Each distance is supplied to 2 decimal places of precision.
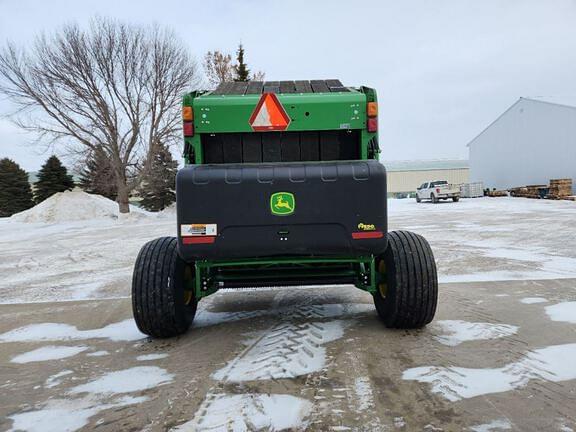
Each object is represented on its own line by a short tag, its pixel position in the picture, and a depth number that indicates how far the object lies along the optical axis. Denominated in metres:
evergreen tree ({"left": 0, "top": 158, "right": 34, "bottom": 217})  36.66
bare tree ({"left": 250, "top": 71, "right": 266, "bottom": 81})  34.47
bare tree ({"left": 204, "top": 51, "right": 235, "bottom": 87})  33.34
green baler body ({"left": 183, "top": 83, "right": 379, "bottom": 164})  3.69
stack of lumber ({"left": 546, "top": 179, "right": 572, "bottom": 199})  27.14
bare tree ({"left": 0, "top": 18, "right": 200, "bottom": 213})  25.27
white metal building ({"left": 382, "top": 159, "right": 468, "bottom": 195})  65.38
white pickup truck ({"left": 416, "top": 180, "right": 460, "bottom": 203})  30.12
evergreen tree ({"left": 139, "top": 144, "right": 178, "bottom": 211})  33.83
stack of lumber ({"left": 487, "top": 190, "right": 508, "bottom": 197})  34.09
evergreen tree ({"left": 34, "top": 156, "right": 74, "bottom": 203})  33.44
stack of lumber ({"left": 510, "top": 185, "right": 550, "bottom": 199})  28.61
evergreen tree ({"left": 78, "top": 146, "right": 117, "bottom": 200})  27.44
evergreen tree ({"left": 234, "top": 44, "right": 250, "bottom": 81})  31.70
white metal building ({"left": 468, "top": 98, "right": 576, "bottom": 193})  31.72
